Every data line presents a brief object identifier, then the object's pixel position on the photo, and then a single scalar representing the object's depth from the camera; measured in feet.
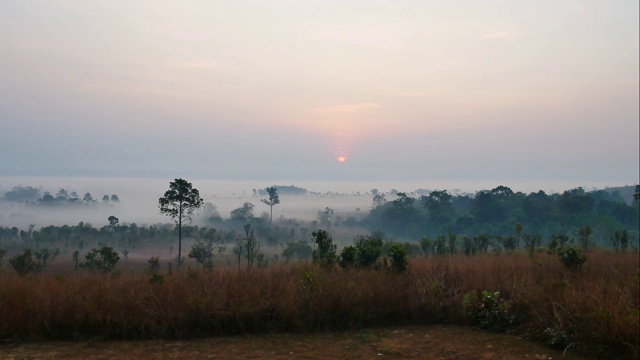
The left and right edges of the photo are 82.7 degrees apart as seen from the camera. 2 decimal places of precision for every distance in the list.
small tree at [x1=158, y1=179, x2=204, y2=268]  120.98
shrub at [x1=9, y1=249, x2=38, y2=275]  73.14
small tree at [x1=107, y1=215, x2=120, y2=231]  239.50
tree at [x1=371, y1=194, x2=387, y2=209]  398.64
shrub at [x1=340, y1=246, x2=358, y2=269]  37.76
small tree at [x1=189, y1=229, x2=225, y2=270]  116.56
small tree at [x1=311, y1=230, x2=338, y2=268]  39.19
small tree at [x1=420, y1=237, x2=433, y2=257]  114.01
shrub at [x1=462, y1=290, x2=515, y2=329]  22.79
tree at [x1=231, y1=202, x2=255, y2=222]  351.25
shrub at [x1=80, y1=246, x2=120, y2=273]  78.04
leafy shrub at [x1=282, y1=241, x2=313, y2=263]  185.00
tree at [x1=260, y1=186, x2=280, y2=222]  338.50
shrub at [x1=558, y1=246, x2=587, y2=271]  33.57
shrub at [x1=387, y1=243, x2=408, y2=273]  32.19
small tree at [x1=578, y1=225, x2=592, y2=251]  80.59
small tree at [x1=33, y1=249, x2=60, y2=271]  83.21
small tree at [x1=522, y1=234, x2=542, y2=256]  81.39
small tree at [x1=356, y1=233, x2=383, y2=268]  37.29
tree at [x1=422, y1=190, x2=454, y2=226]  270.26
